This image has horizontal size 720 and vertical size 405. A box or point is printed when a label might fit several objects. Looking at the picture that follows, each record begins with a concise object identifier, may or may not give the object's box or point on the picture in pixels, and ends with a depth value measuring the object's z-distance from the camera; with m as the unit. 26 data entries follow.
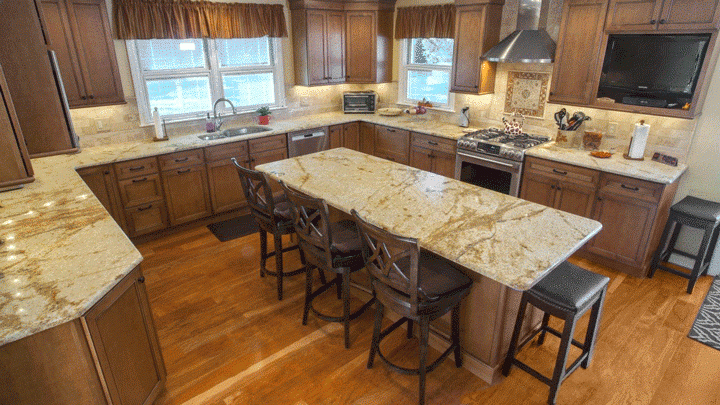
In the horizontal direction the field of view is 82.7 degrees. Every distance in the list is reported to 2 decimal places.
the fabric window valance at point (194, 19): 4.05
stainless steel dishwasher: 5.03
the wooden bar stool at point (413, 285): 2.00
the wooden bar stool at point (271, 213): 2.97
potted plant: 5.17
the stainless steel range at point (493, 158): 4.06
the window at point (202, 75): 4.43
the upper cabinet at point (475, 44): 4.40
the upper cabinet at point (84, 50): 3.56
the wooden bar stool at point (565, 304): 2.15
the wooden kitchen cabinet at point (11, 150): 2.60
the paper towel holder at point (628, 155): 3.65
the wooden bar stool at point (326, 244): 2.46
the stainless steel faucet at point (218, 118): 4.81
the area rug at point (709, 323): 2.86
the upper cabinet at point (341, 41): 5.16
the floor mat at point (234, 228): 4.37
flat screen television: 3.21
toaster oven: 5.84
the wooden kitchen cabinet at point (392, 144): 5.20
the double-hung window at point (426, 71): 5.29
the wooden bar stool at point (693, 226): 3.23
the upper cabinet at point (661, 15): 3.03
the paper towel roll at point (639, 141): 3.55
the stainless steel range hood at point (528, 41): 3.87
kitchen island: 2.00
